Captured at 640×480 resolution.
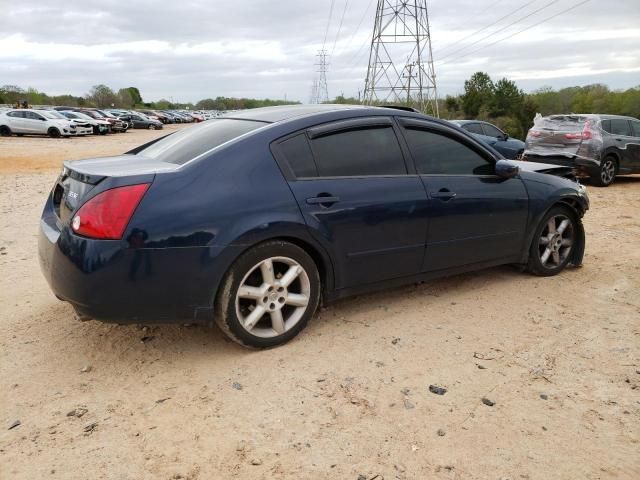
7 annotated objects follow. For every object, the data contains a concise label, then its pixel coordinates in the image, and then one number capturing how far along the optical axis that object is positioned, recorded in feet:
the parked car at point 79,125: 102.73
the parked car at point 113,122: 122.83
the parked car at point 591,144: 38.68
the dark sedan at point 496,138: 49.16
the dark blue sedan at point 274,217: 10.16
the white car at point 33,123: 98.94
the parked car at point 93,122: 109.42
